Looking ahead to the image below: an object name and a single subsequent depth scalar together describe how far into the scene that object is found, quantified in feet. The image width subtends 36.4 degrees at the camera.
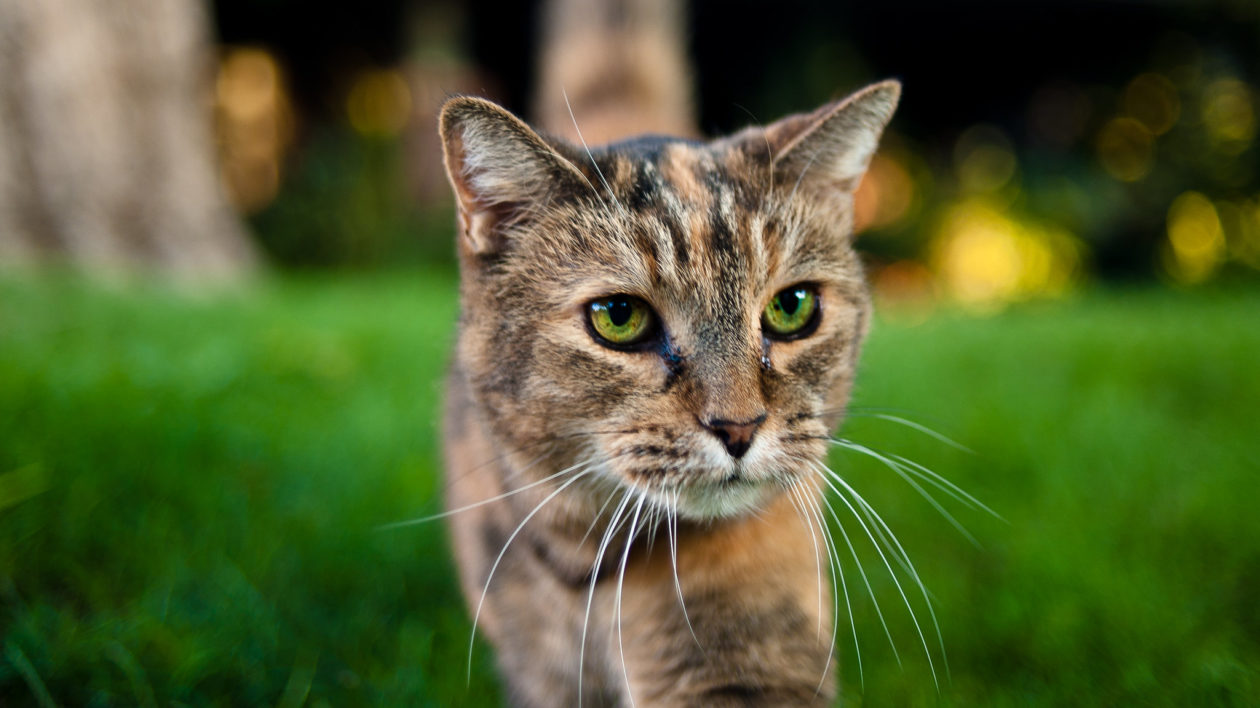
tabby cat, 1.33
